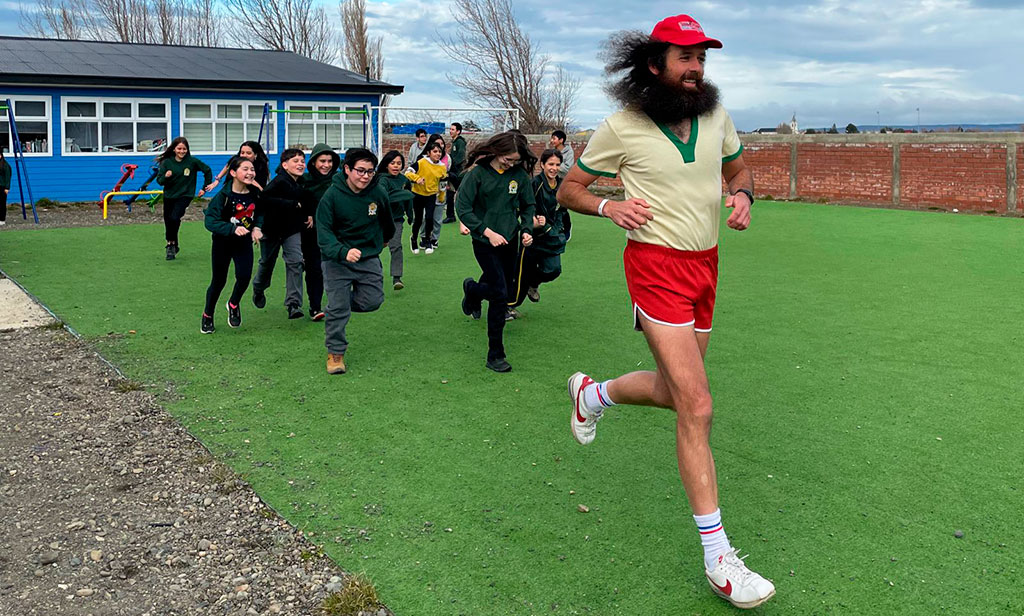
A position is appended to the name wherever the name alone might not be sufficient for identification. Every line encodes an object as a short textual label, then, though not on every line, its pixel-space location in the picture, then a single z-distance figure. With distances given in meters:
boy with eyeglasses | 7.05
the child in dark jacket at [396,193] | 9.71
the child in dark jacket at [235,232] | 8.16
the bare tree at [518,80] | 44.53
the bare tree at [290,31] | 50.69
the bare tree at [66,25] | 51.25
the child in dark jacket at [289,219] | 8.63
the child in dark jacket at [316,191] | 8.80
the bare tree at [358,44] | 49.44
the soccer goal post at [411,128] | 27.51
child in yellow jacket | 13.20
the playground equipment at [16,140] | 18.34
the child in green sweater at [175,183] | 13.08
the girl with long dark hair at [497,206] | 7.31
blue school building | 22.98
